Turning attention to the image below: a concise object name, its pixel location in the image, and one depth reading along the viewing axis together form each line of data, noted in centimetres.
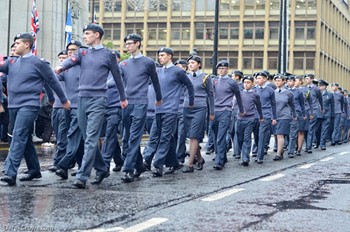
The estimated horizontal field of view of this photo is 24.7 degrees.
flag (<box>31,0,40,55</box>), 2789
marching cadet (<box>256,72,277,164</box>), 1616
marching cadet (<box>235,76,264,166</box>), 1516
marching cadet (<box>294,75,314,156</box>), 1903
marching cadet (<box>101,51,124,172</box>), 1119
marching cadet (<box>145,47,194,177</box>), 1156
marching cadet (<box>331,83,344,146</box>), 2505
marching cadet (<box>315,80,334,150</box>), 2230
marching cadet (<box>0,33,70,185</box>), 975
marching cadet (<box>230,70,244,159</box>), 1660
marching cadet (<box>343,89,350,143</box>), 2692
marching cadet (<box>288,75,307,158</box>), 1825
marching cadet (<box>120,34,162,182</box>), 1073
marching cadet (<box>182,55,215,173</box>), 1263
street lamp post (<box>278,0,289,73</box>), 3491
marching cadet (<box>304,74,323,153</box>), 2062
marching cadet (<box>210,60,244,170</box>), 1339
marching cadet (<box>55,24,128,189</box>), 966
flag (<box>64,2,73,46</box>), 3054
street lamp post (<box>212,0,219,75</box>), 2721
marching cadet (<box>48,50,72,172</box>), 1161
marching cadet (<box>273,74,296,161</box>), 1719
